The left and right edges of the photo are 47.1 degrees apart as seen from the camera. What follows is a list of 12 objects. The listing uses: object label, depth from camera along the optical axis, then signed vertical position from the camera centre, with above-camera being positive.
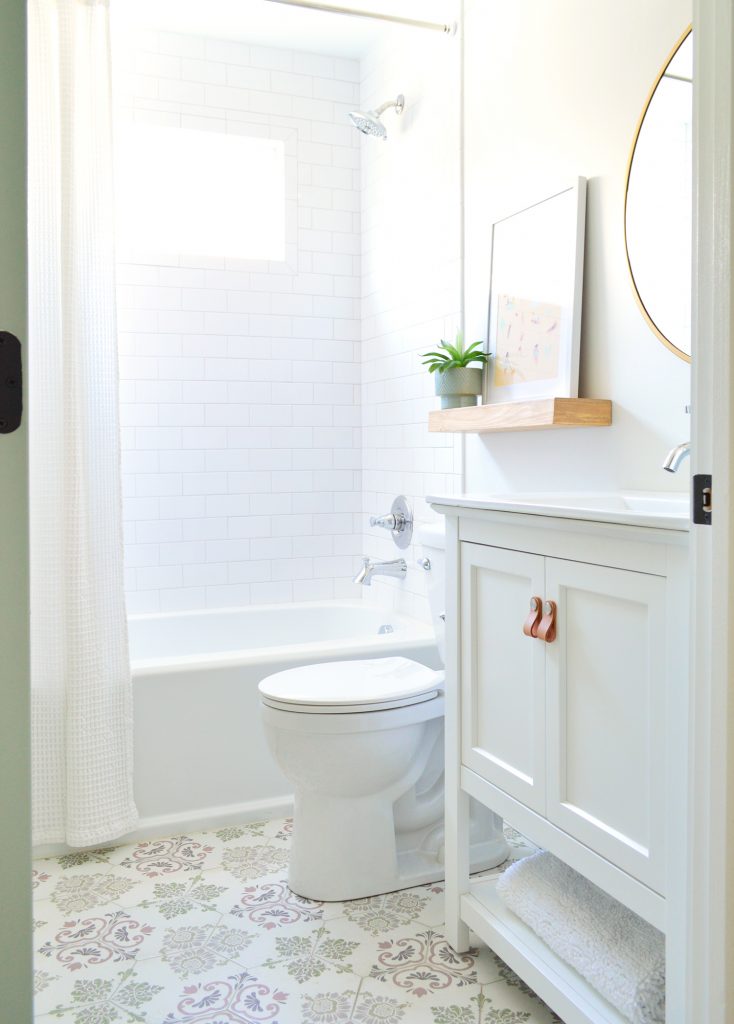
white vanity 1.18 -0.39
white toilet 2.02 -0.75
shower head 2.98 +1.25
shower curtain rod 2.69 +1.46
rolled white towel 1.29 -0.78
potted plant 2.48 +0.29
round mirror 1.75 +0.58
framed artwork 2.07 +0.46
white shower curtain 2.30 +0.07
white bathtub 2.46 -0.77
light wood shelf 1.98 +0.14
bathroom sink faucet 1.51 +0.02
